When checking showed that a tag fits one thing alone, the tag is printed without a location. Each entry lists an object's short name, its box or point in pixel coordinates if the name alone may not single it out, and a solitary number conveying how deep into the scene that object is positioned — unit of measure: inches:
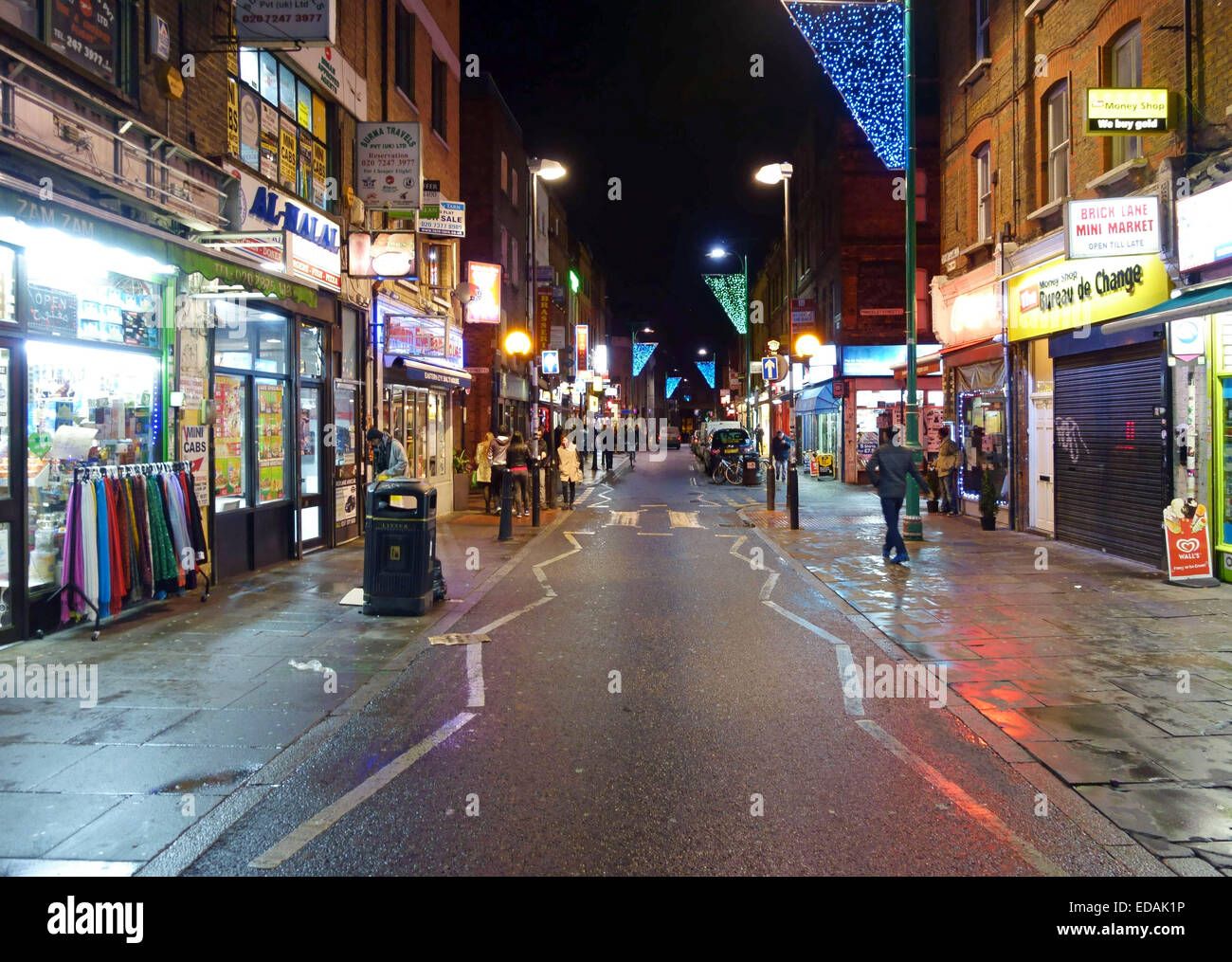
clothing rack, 320.8
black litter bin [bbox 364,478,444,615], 366.9
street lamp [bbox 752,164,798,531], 901.8
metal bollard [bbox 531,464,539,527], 711.1
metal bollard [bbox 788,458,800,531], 690.8
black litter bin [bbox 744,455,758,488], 1252.5
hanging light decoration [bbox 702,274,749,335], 1549.6
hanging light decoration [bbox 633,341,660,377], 3321.9
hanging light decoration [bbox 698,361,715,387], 3437.5
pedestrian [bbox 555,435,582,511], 884.6
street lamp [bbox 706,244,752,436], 1314.0
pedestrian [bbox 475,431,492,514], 829.8
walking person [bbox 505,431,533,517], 721.0
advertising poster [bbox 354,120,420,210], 608.1
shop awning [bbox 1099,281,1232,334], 373.7
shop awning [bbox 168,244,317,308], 337.7
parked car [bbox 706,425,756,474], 1314.0
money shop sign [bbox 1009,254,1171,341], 475.2
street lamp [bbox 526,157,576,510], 876.6
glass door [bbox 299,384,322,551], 547.8
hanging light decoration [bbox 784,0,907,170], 555.8
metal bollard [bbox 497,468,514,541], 623.4
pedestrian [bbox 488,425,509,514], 787.8
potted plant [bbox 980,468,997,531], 674.2
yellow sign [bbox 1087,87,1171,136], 437.1
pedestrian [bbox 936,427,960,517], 780.6
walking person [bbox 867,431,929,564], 508.4
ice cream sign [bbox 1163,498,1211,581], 417.7
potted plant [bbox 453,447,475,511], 878.4
